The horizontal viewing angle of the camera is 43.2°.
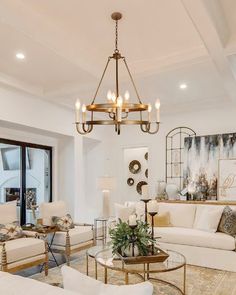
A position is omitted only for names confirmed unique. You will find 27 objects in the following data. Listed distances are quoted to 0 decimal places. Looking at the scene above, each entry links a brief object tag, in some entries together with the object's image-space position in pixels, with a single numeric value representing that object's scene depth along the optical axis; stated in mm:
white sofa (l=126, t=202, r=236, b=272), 4371
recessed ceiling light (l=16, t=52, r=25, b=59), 3920
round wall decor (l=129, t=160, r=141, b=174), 8516
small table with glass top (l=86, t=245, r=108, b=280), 3841
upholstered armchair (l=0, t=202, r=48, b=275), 3693
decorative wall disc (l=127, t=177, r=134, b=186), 8445
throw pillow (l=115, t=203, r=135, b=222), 5605
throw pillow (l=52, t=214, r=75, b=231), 4789
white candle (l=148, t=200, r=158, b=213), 3711
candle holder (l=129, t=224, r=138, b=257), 3396
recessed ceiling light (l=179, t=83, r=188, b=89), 5164
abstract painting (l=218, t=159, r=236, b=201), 6023
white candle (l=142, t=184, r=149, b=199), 3893
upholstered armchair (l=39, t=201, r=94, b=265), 4562
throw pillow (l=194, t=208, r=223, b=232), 4781
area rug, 3572
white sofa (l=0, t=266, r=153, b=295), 1267
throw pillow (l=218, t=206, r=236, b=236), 4566
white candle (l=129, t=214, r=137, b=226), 3357
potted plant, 3432
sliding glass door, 5922
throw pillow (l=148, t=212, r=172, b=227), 5281
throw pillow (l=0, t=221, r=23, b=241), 4058
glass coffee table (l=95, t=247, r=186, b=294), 3150
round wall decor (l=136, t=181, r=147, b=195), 8273
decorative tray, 3291
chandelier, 3355
